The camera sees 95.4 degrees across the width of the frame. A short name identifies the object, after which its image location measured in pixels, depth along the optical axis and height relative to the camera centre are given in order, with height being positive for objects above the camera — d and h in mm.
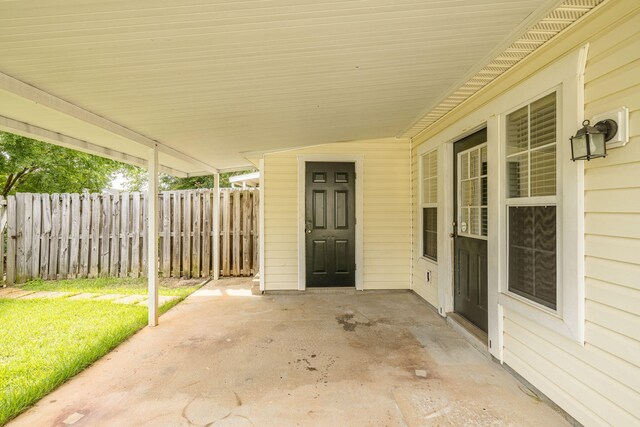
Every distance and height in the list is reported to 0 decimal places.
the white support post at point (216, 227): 5441 -225
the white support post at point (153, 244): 3244 -327
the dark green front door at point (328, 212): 4633 +40
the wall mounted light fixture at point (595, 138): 1550 +410
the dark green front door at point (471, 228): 2867 -151
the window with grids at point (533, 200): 1956 +96
